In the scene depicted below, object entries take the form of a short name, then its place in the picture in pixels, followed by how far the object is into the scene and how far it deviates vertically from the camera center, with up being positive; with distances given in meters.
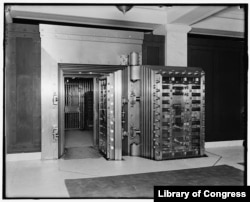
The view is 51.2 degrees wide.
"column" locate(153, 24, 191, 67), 6.89 +1.47
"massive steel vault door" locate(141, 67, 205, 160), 6.15 -0.34
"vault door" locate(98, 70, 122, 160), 6.07 -0.41
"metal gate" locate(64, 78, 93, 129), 11.59 +0.01
